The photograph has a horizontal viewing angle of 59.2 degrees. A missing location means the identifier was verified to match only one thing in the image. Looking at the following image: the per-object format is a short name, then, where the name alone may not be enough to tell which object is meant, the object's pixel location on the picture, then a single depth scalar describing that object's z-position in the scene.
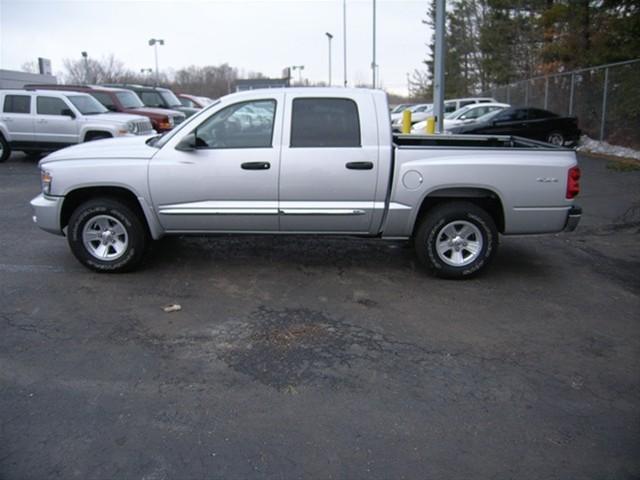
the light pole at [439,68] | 11.70
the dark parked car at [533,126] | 18.98
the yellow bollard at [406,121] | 12.35
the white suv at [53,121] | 14.12
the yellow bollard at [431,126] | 11.44
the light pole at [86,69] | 50.65
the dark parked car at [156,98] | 20.56
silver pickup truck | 5.61
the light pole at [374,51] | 37.53
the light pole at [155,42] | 50.62
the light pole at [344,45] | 49.39
